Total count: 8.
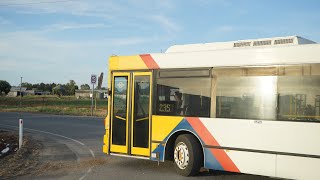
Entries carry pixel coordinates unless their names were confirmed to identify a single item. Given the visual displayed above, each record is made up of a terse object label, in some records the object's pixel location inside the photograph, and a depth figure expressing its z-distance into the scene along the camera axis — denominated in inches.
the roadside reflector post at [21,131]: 568.6
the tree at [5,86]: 5940.0
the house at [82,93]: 5553.2
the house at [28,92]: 6629.4
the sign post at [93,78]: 1305.1
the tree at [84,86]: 7370.1
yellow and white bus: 305.6
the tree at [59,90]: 5821.9
